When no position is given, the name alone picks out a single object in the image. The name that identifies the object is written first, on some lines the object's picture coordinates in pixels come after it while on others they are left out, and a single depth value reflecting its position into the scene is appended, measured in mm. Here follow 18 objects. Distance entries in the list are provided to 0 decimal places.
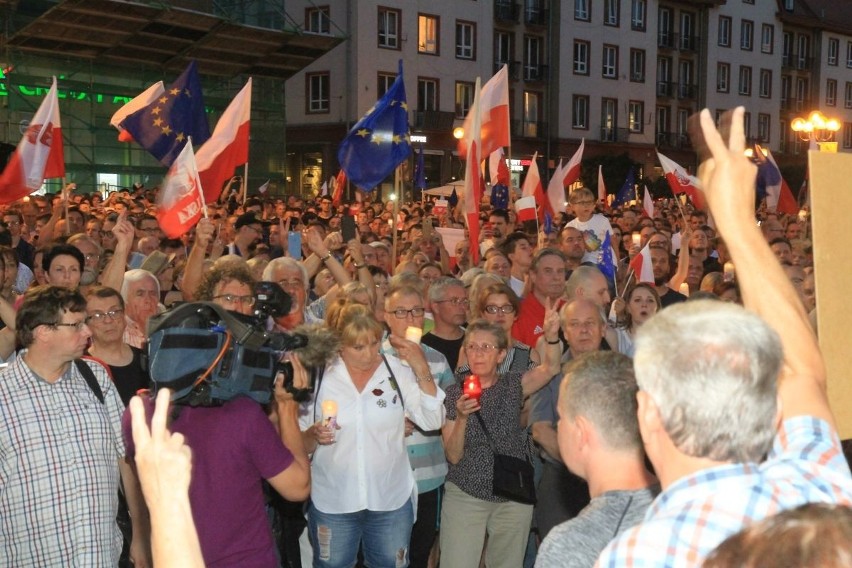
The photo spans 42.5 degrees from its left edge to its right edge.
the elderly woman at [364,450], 5633
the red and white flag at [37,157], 11141
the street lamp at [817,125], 20972
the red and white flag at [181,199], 9344
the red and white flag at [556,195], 16500
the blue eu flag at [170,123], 11508
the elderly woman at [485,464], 6051
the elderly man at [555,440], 5812
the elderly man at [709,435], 2115
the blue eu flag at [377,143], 11703
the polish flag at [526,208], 13672
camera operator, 4023
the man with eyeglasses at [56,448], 4418
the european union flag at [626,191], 22791
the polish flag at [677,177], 17422
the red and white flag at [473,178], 10734
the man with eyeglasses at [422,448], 6293
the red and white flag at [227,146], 11320
